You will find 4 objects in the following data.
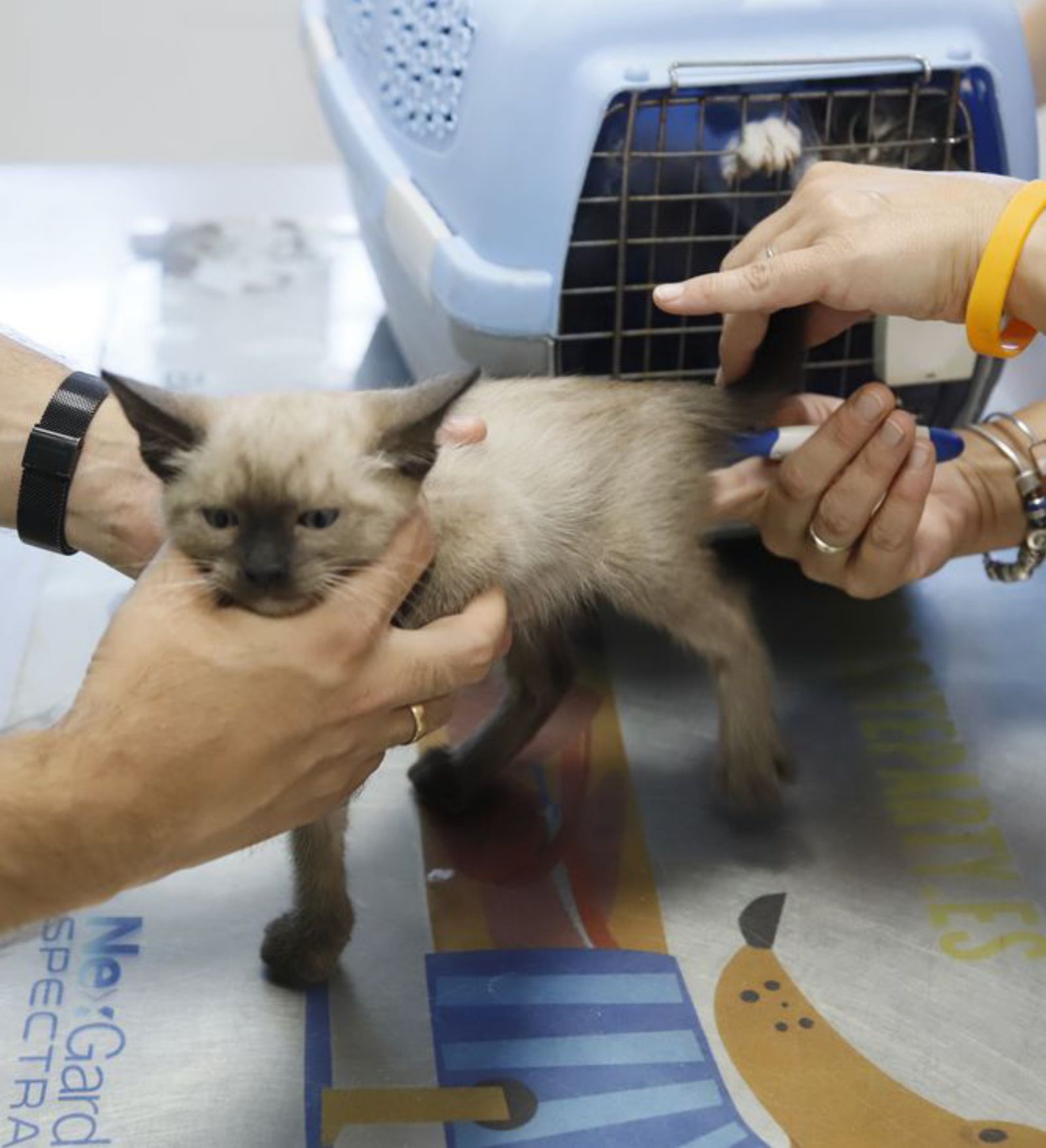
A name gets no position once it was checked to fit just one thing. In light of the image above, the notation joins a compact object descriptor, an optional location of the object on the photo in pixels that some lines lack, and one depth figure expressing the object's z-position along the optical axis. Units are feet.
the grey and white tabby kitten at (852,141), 4.49
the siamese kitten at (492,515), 3.17
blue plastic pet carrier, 4.35
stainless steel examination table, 3.54
